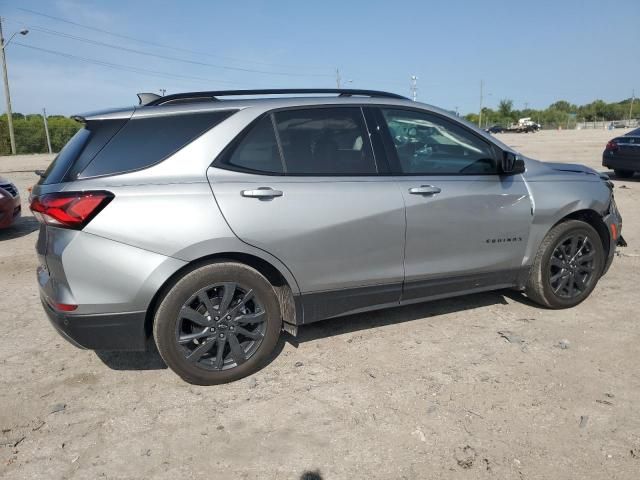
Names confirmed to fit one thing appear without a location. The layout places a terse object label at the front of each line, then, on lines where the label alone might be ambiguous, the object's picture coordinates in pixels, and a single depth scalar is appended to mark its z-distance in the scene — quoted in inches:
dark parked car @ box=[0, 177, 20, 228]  297.7
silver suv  113.1
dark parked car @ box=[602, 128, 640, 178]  491.5
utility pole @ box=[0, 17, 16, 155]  1264.8
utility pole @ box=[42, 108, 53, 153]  1128.2
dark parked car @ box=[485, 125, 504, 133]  2984.7
